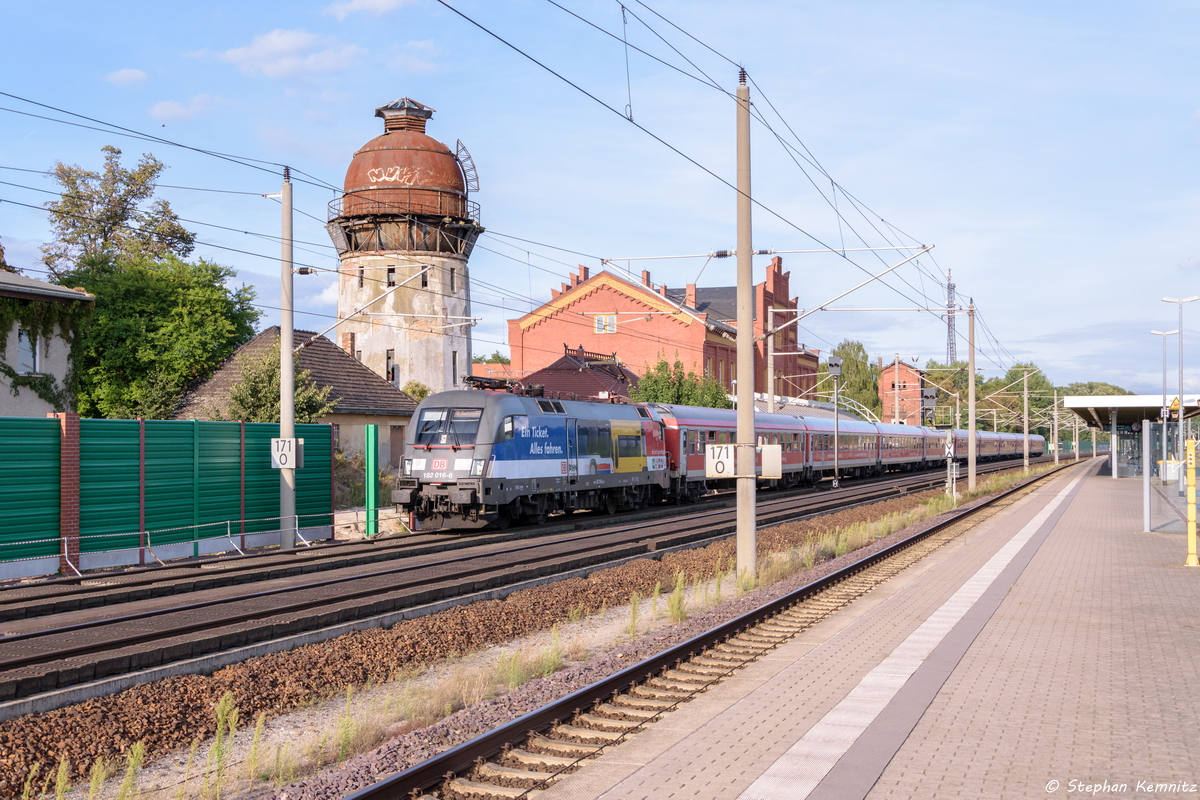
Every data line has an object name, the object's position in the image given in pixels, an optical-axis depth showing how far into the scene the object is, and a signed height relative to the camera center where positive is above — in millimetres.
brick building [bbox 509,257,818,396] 67562 +5984
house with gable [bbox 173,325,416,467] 37312 +935
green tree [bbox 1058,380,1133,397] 165975 +4656
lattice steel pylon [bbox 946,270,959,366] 122656 +10382
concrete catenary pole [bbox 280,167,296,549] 21594 +894
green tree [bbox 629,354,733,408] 57719 +1667
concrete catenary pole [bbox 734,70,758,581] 15516 +779
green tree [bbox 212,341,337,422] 28656 +651
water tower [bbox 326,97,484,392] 47688 +8338
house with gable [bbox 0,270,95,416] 32344 +2511
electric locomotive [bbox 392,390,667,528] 23234 -997
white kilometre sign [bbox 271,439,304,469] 21359 -738
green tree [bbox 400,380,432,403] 47188 +1344
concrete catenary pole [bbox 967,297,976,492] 36947 +342
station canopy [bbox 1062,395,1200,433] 47562 +497
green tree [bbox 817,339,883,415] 96562 +3923
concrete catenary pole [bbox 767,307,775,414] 41325 +1271
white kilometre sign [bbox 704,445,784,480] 15453 -670
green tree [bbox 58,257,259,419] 39656 +3427
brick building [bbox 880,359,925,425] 117938 +2899
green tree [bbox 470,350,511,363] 120125 +7239
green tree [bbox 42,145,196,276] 51531 +10495
